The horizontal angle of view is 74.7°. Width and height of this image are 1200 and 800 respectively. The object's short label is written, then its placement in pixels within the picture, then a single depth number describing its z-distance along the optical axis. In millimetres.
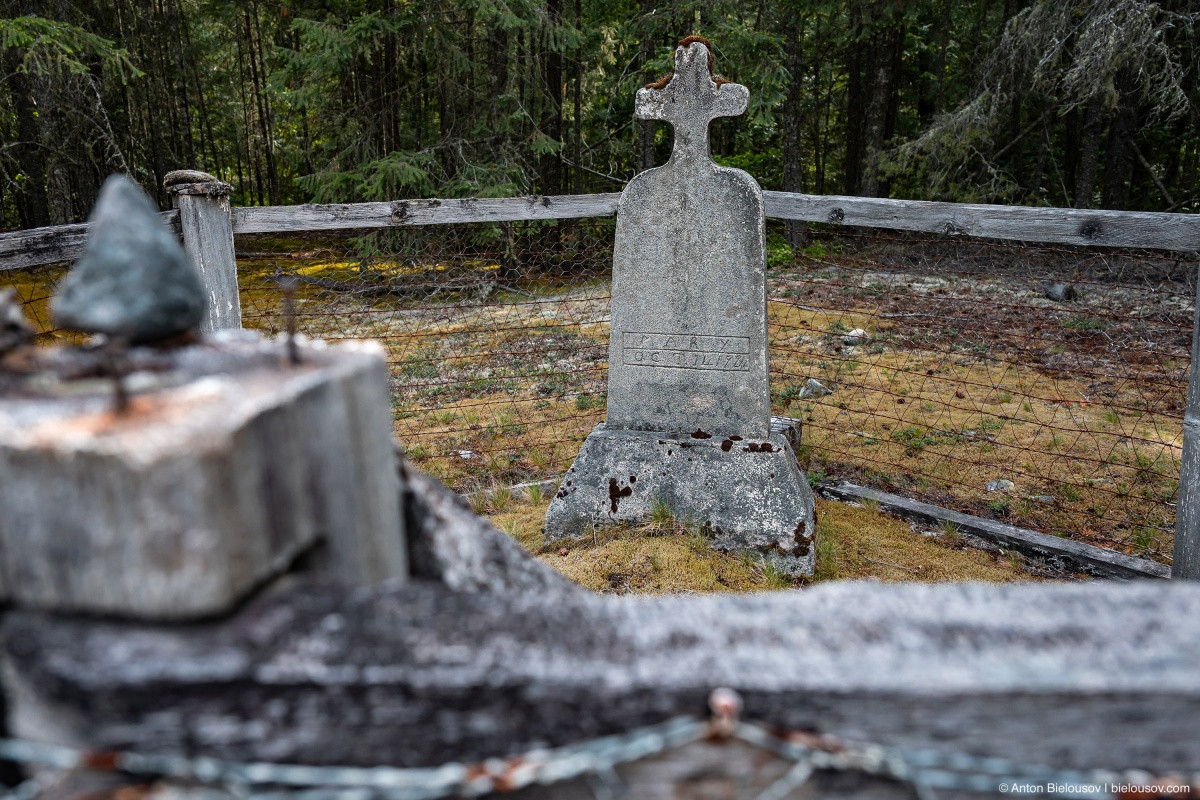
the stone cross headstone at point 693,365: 4145
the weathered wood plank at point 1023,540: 4172
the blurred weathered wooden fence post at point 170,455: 685
